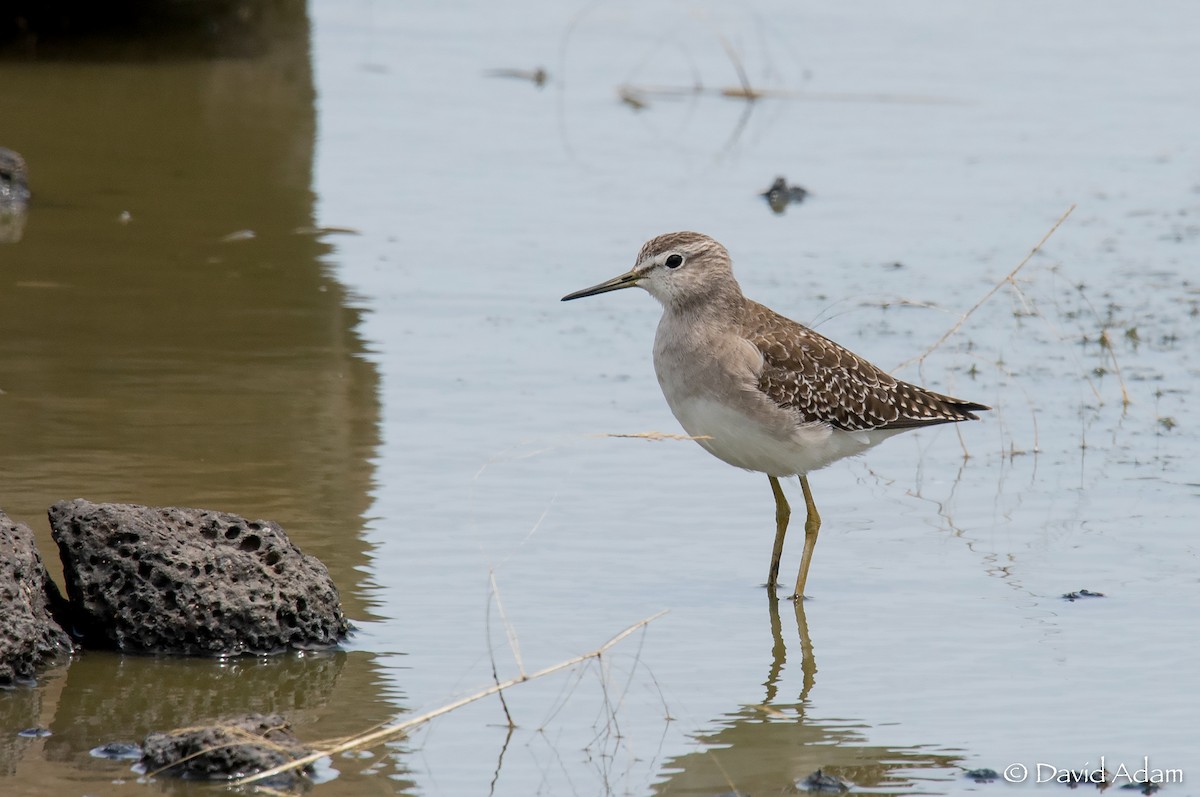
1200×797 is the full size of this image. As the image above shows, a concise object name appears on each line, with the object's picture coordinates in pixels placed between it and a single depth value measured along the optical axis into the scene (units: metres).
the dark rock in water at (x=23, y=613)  13.16
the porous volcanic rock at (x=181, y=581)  13.75
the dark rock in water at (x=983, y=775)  12.36
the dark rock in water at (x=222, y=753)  11.84
